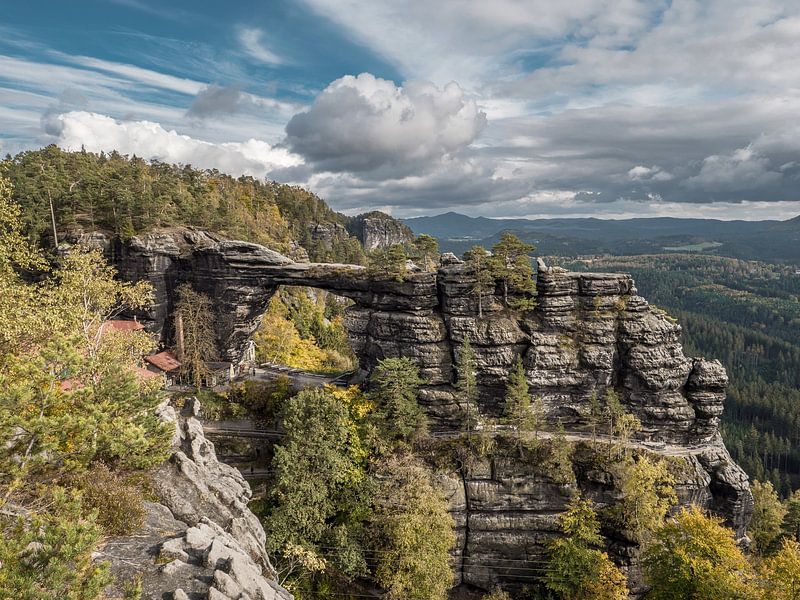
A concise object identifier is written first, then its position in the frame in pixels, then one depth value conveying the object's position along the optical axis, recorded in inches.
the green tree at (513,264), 1600.6
